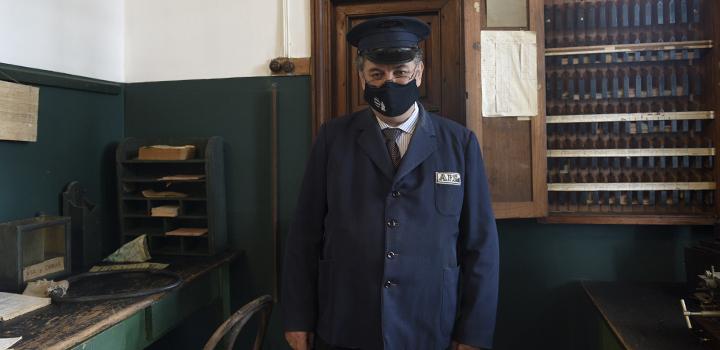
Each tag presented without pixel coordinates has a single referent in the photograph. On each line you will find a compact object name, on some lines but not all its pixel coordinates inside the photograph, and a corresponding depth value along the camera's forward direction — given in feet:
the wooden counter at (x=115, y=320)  3.89
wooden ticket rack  5.94
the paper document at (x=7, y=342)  3.62
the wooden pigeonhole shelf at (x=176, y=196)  6.67
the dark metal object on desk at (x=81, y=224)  6.34
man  4.30
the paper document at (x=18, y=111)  5.38
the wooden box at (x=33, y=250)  4.93
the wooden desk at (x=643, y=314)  4.12
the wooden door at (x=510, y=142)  5.86
